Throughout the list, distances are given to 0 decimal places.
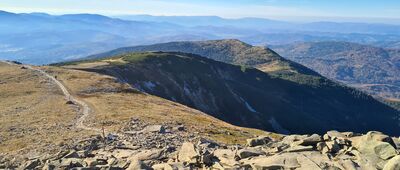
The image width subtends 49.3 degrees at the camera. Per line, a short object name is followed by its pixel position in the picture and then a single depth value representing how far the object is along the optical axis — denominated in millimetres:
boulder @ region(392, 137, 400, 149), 40706
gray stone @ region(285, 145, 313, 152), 40562
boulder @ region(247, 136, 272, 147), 47931
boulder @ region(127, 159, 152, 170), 36312
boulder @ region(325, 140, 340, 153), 40772
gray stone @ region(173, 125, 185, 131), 61669
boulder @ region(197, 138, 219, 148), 47784
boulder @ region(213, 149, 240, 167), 37712
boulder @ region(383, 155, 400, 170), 33094
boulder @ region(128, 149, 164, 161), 41612
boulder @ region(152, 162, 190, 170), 36312
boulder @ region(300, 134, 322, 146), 43147
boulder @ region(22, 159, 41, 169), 39866
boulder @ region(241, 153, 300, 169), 35781
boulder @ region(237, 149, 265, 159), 40219
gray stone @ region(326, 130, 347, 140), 46006
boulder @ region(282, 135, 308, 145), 45062
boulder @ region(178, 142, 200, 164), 38894
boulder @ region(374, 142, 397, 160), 37275
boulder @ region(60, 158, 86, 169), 38000
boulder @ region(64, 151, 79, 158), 42844
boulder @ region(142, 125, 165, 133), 58250
